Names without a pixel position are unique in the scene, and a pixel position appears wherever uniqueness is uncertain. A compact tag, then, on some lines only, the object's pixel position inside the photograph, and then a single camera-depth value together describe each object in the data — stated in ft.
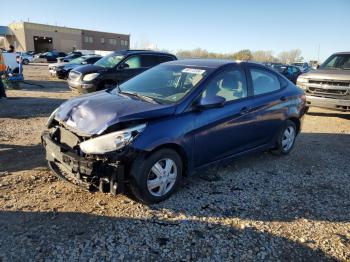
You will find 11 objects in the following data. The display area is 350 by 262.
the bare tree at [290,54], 282.97
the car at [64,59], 93.71
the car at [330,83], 30.60
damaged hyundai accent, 11.97
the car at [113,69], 35.53
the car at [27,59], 128.43
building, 227.40
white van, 45.14
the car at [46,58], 148.05
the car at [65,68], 63.67
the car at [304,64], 106.99
